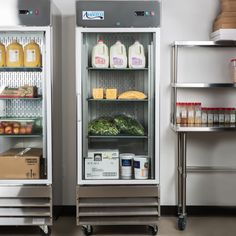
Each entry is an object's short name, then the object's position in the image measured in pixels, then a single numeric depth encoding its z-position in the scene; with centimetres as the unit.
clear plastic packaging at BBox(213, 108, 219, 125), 396
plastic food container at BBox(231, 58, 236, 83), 395
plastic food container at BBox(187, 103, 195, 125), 391
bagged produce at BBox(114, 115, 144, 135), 384
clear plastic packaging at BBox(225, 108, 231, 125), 395
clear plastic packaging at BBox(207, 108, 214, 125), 395
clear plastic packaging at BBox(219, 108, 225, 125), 395
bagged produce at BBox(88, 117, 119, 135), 381
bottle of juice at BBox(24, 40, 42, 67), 374
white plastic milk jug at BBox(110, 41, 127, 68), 375
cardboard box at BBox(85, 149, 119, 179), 377
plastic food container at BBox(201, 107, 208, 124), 395
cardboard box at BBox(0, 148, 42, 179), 370
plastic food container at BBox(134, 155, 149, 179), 378
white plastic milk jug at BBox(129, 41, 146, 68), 375
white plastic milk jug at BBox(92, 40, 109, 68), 375
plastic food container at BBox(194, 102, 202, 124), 391
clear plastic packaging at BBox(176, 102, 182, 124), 394
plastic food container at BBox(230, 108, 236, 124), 394
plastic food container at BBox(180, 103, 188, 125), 392
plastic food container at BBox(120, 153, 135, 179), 382
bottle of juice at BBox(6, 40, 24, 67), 374
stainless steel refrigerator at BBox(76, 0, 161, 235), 359
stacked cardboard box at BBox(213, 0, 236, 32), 384
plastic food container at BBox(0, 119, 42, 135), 381
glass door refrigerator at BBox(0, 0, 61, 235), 355
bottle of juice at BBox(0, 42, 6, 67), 376
